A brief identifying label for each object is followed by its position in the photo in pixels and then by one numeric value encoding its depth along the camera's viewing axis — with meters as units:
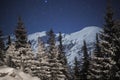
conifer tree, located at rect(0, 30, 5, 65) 50.95
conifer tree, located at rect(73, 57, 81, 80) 58.21
